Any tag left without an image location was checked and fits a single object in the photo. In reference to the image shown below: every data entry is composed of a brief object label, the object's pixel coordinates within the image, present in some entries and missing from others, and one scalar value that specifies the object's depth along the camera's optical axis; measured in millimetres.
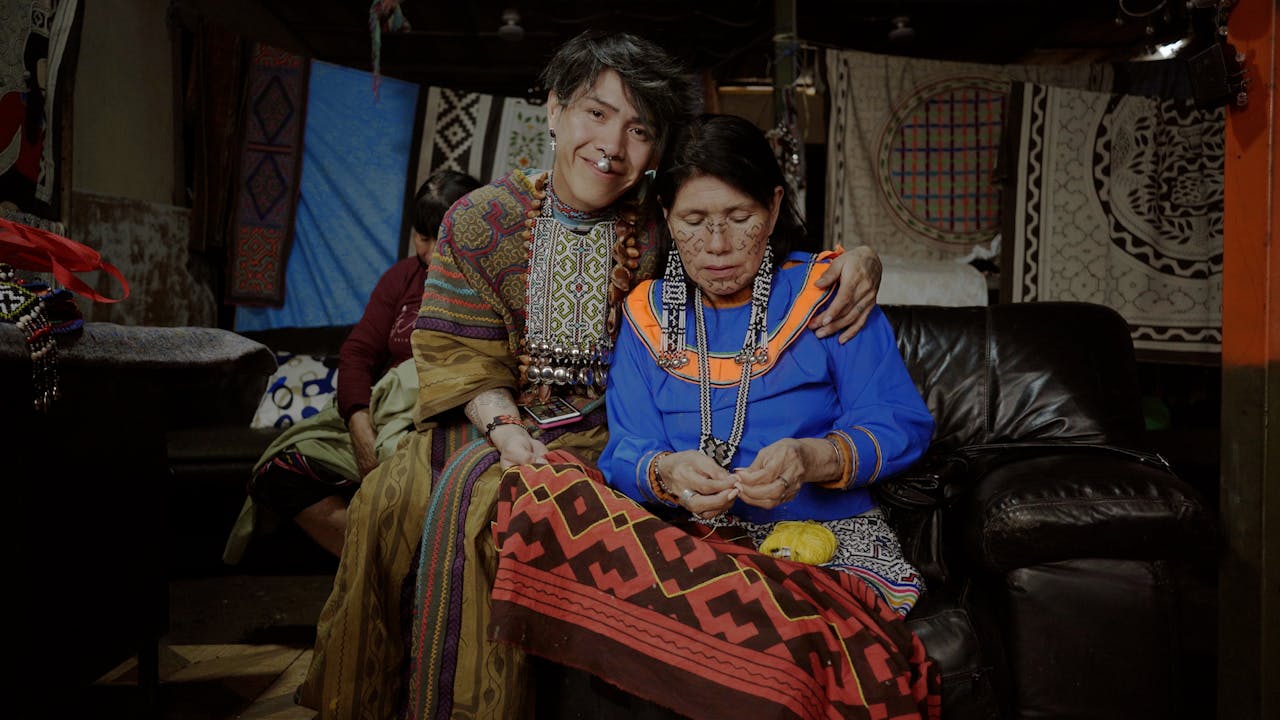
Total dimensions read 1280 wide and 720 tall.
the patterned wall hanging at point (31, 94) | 2447
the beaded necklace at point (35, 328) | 1623
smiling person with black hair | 1745
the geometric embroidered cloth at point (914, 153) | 4520
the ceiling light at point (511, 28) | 5520
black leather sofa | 1604
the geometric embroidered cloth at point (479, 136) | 4773
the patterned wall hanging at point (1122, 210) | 4172
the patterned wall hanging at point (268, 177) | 4535
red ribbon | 1744
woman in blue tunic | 1446
